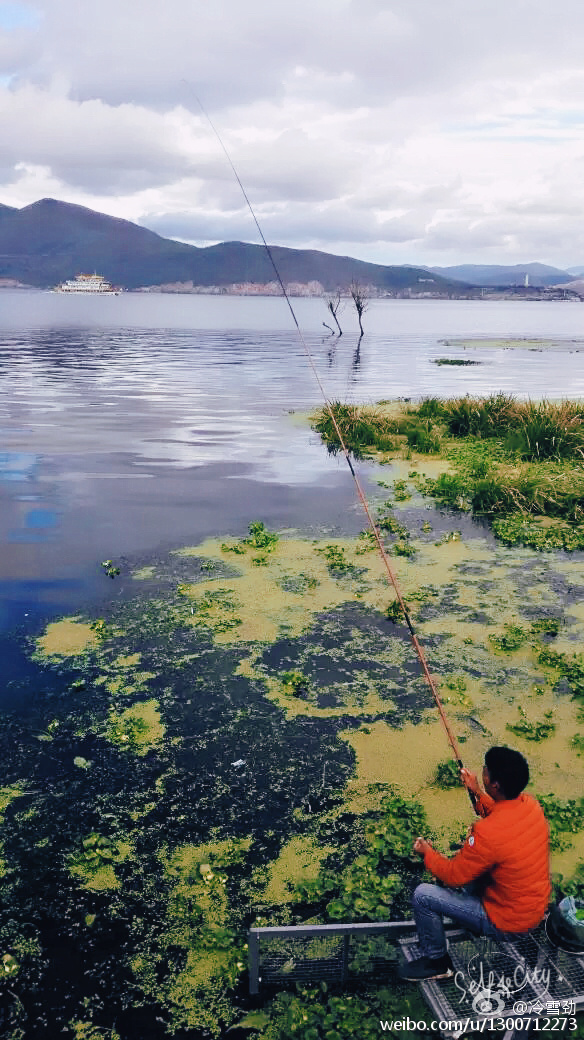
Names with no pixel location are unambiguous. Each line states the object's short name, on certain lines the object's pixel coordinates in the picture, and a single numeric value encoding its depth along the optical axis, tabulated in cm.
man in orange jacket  490
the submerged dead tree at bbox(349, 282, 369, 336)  7644
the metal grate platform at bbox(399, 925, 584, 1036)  476
